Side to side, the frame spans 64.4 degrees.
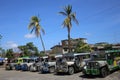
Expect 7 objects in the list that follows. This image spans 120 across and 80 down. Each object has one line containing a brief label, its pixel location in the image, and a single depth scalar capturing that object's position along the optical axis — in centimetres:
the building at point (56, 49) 3056
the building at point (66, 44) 2926
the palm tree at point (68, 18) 1747
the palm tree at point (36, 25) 1989
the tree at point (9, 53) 2581
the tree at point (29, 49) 2872
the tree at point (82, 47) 2531
